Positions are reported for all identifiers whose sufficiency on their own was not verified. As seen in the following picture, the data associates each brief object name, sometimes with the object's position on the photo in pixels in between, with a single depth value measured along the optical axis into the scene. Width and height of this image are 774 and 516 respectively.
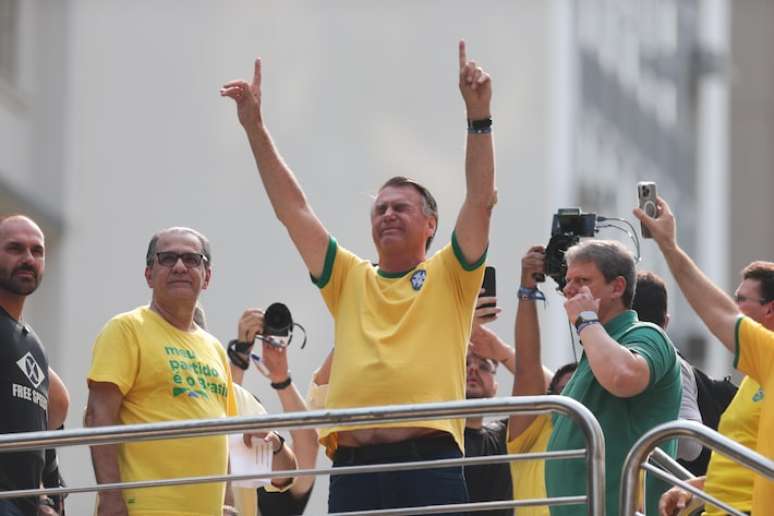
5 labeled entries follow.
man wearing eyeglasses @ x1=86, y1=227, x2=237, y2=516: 17.47
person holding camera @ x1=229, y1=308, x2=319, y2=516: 20.73
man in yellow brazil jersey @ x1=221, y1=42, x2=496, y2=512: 16.80
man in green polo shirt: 16.47
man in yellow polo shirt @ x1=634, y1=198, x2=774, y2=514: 16.70
